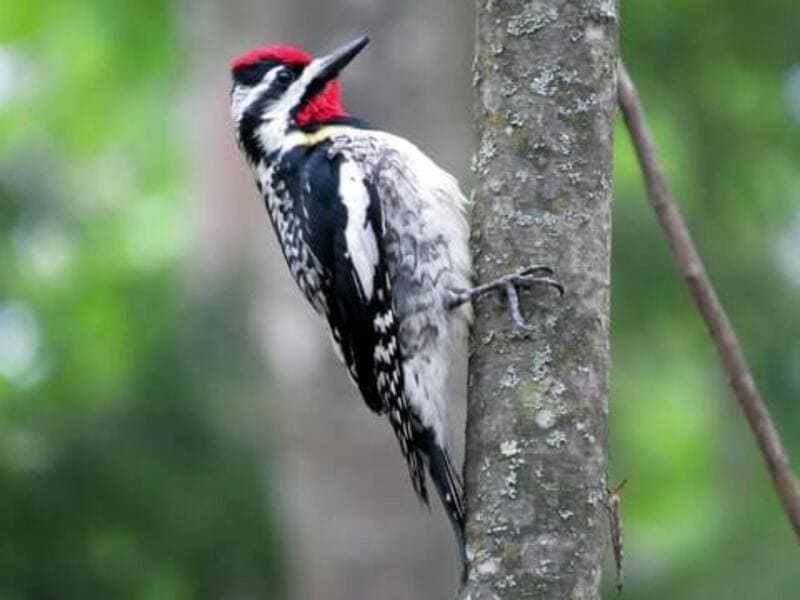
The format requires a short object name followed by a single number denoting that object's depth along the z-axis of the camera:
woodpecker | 9.63
